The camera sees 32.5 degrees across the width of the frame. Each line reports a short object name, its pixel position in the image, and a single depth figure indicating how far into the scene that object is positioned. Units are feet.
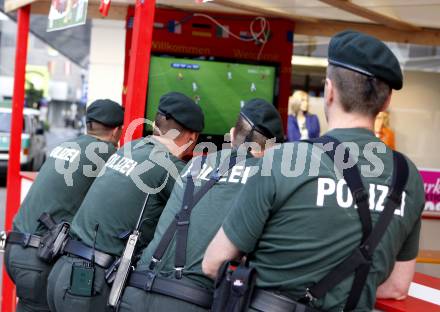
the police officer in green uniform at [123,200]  13.42
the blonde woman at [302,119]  32.96
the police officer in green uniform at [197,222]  10.75
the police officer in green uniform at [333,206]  7.98
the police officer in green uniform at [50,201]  16.21
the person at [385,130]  35.83
